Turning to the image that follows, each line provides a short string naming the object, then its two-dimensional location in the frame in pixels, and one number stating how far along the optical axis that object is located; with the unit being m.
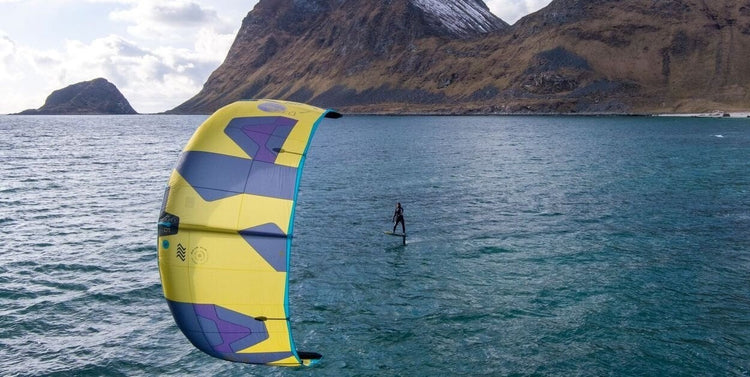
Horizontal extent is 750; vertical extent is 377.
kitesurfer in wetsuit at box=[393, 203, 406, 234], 29.60
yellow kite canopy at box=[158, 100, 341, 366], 9.57
